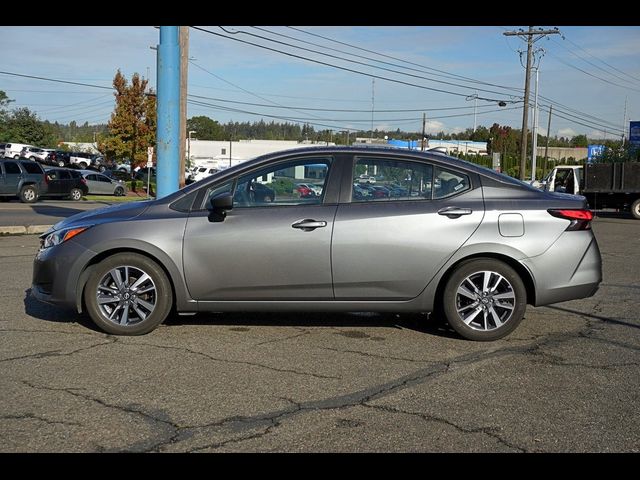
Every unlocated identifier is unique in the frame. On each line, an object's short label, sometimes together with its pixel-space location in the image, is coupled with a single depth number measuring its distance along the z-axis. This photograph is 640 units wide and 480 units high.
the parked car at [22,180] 29.88
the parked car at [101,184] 40.56
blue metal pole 15.29
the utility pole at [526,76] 43.81
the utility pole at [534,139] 50.36
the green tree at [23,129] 85.38
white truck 27.91
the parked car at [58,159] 60.83
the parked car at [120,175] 55.56
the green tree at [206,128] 146.88
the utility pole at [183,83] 16.88
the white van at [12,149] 62.97
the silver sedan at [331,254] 6.35
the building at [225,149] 84.49
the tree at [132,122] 56.34
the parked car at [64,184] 32.28
